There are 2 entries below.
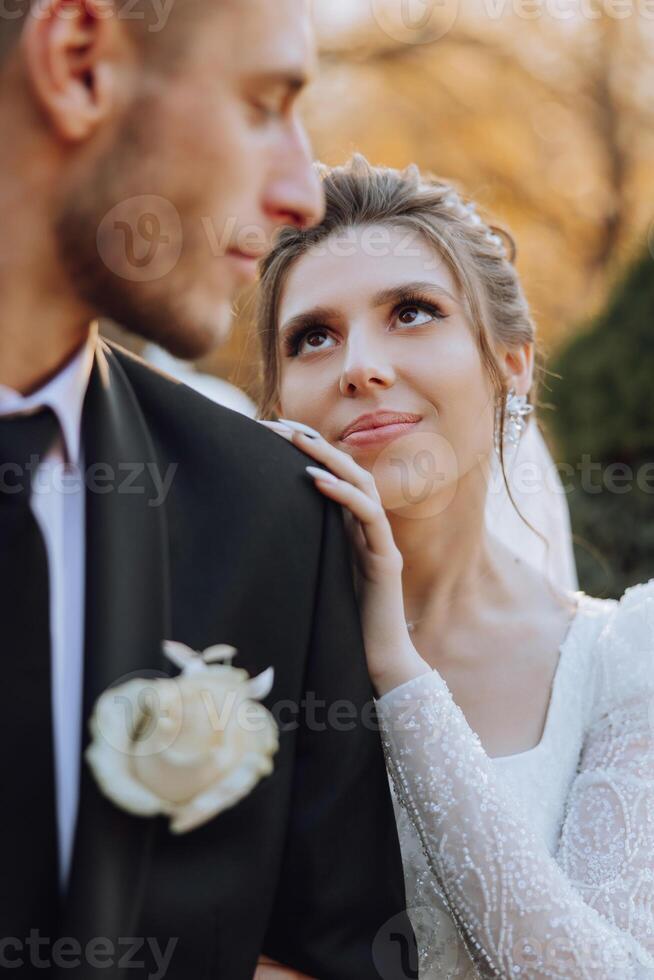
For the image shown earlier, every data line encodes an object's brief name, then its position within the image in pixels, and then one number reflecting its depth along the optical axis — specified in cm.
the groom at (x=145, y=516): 104
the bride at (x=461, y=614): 122
